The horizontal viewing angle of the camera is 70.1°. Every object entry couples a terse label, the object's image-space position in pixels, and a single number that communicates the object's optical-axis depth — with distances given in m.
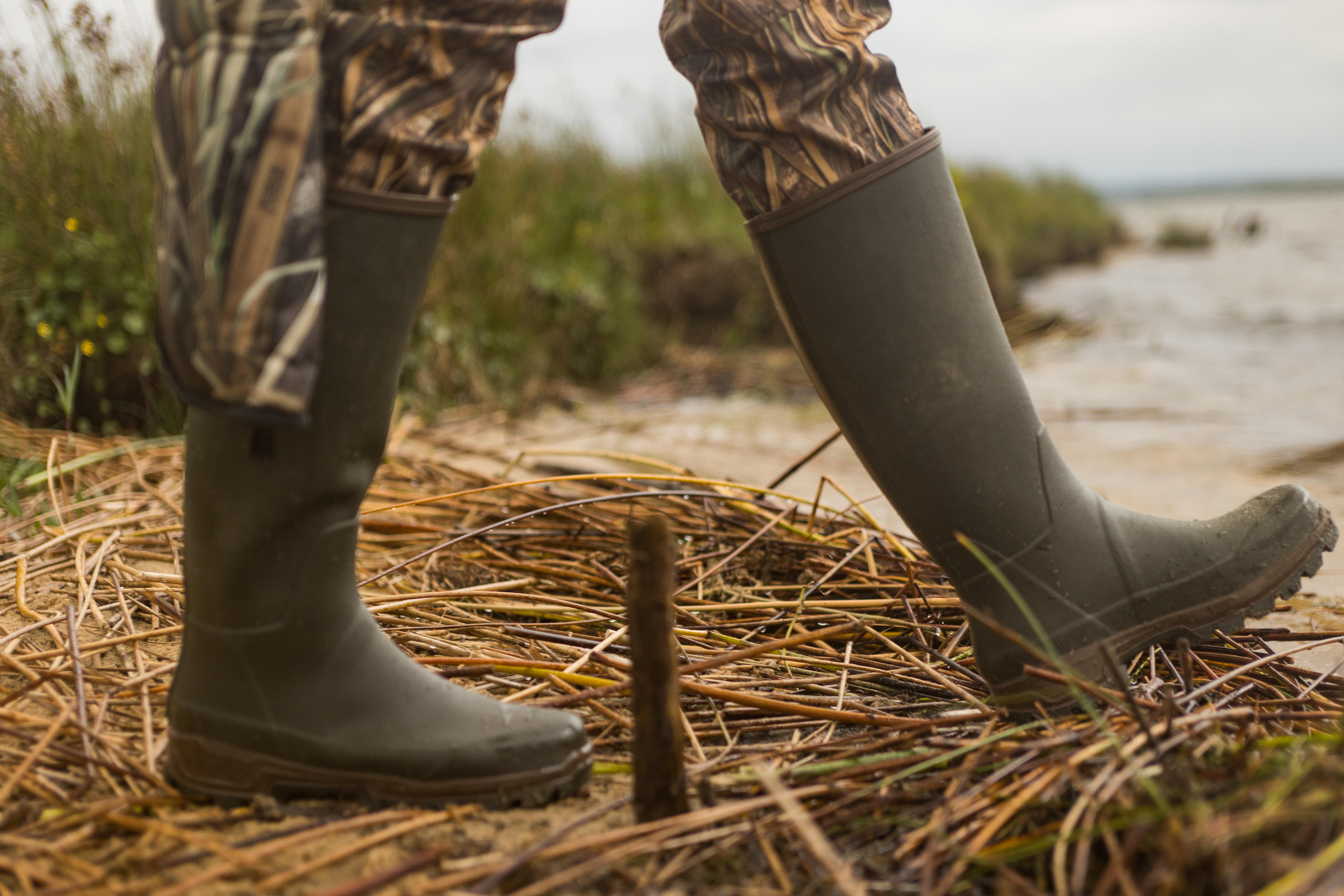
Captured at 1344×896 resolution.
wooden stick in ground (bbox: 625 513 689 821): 0.81
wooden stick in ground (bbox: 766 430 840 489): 1.60
